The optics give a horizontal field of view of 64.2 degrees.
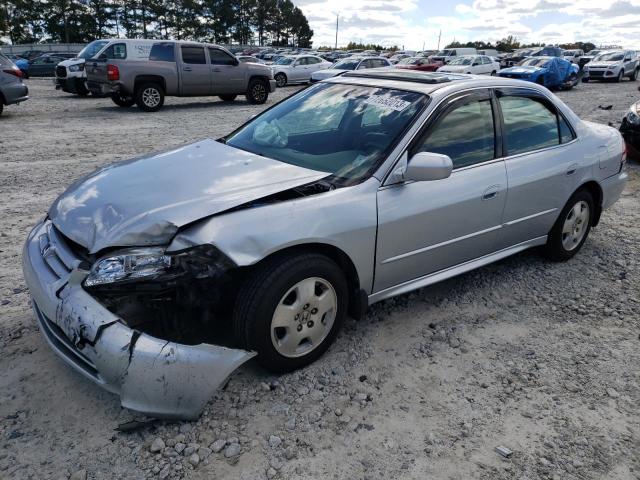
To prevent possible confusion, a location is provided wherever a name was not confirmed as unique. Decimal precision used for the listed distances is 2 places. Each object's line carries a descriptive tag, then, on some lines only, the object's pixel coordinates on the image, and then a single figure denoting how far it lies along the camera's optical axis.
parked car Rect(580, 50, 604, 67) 35.78
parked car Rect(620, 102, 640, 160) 8.02
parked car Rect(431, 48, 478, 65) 31.86
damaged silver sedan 2.37
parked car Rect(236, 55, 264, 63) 25.67
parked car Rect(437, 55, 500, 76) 24.05
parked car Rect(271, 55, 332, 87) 22.73
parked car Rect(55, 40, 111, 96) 16.45
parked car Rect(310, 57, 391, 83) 20.69
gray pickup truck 13.26
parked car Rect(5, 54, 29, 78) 27.02
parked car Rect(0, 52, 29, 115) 11.49
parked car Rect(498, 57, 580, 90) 19.53
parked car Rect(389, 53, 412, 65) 31.14
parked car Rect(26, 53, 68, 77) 27.70
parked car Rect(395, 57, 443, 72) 24.25
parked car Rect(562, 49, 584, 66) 36.34
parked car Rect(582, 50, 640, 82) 25.36
